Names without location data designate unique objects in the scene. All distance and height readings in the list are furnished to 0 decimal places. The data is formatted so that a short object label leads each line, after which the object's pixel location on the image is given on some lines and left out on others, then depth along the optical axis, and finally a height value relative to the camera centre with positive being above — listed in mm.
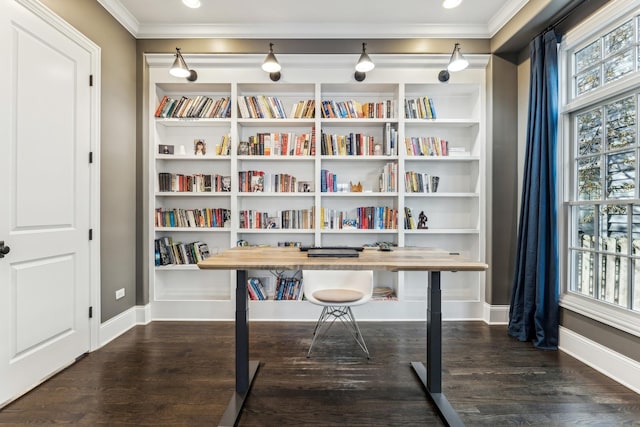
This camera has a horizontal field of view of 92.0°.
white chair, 2371 -641
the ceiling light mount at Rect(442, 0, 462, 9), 2636 +1822
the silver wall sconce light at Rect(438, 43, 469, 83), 2759 +1362
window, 2092 +380
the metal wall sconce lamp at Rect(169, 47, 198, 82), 2809 +1306
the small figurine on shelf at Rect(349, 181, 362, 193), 3312 +270
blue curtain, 2547 +70
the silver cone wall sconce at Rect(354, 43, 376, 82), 2777 +1353
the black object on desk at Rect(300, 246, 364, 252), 2127 -250
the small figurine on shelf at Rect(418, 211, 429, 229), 3326 -88
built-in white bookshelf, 3197 +447
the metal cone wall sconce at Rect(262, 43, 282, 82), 2781 +1343
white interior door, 1853 +77
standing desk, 1670 -298
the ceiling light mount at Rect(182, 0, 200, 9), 2662 +1824
